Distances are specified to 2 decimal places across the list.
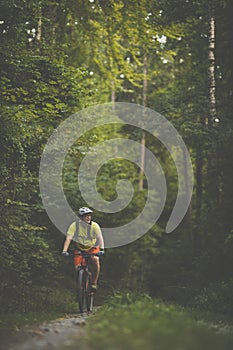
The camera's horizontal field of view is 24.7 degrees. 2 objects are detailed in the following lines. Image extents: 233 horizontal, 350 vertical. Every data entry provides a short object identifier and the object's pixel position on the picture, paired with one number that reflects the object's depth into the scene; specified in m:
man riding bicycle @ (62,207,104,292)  12.21
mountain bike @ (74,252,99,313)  11.92
